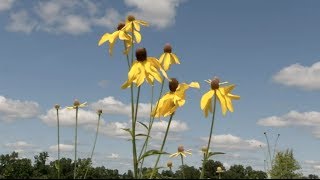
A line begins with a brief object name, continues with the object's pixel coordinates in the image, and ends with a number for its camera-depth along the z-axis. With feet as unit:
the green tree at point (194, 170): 179.80
